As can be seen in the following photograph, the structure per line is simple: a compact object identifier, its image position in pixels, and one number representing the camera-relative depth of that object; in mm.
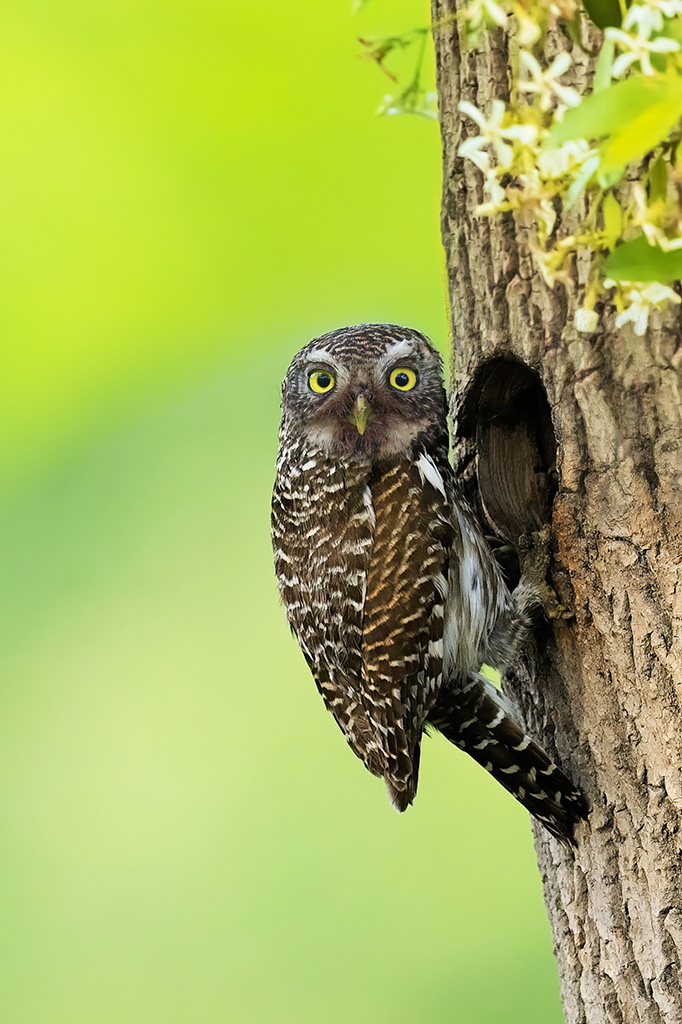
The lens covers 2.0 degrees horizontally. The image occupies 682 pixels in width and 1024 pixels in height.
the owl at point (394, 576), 7195
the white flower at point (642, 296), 7031
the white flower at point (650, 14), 6609
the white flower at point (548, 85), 7028
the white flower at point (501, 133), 7034
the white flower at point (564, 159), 7029
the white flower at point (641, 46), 6468
